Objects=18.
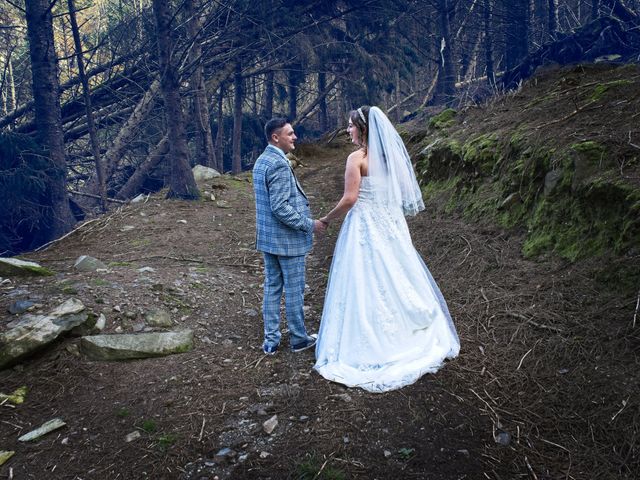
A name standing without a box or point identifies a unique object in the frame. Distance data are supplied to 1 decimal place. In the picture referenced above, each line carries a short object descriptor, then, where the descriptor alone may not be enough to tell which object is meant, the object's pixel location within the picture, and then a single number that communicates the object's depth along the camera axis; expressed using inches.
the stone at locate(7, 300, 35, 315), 175.9
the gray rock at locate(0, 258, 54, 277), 215.8
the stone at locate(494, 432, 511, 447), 119.8
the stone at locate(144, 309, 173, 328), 191.9
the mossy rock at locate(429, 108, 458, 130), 419.3
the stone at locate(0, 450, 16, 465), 120.1
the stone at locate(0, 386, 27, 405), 142.6
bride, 159.8
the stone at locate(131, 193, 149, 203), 428.2
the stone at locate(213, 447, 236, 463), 120.3
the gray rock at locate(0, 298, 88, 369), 155.6
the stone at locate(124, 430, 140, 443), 127.2
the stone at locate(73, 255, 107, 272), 242.1
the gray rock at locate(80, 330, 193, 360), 165.9
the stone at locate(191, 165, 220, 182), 509.3
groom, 165.8
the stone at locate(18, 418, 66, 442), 128.5
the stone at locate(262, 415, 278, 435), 131.6
